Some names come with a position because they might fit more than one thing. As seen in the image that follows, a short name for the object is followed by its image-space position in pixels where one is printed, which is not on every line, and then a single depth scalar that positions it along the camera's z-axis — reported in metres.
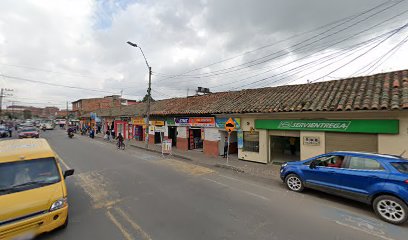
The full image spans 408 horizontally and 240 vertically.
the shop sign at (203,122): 14.61
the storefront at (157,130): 19.61
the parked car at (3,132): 26.20
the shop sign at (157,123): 19.66
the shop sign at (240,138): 13.04
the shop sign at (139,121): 23.02
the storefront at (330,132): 8.31
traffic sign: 11.23
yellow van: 3.48
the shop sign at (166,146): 14.97
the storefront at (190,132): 15.58
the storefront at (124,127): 26.00
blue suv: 5.00
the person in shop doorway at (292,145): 13.62
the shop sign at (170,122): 18.25
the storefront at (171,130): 18.54
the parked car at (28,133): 21.88
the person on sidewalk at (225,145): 14.75
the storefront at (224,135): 13.31
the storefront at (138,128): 23.57
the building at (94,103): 56.72
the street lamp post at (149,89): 18.08
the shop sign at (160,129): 19.52
